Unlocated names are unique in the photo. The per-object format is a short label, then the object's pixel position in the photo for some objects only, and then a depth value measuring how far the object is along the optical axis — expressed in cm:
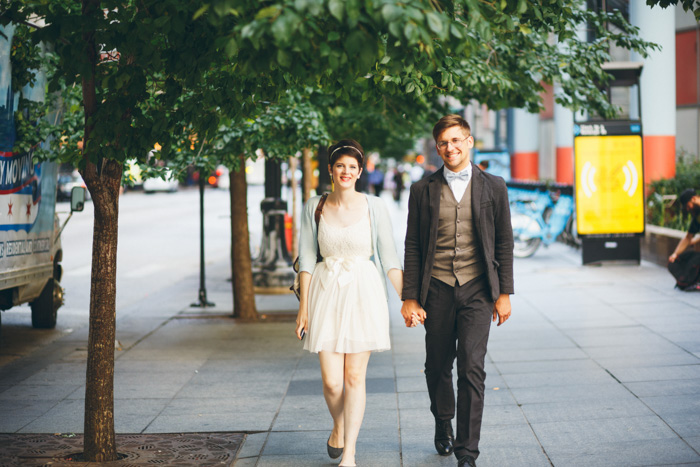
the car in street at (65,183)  4769
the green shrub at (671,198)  1548
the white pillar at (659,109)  1694
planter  1454
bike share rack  1797
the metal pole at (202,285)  1266
